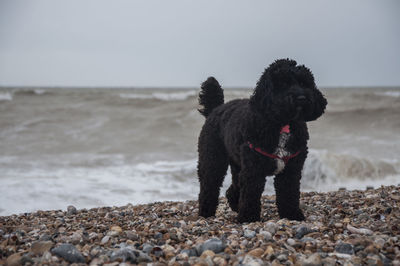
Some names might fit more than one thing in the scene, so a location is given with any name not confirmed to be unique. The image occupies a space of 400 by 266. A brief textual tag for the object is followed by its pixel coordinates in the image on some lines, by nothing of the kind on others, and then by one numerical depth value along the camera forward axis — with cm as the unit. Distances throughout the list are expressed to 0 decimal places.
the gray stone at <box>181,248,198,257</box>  348
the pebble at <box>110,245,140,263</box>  328
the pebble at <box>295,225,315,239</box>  398
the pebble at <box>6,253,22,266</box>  320
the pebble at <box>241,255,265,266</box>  306
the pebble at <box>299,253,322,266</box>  303
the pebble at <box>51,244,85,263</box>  331
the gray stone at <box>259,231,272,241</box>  386
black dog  429
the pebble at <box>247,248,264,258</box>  336
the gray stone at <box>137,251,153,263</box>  331
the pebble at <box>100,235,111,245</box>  403
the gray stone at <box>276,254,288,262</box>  323
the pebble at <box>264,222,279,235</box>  410
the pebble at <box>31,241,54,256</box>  355
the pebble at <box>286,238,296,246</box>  365
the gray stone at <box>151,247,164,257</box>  353
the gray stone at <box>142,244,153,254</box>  360
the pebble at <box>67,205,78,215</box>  652
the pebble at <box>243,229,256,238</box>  401
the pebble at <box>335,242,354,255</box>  334
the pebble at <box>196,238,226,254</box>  352
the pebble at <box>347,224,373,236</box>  389
